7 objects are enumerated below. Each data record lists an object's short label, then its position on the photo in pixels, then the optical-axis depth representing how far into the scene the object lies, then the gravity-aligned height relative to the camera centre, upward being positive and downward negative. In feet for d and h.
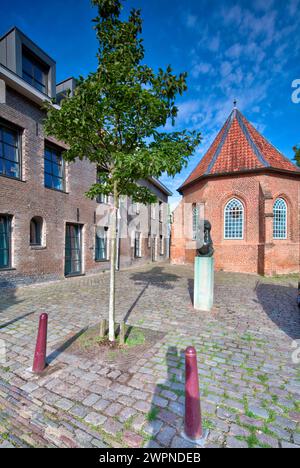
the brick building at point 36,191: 27.14 +6.34
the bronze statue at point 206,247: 20.90 -1.16
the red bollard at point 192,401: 6.79 -5.17
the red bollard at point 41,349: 10.44 -5.45
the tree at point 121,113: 10.89 +6.56
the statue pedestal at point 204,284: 20.39 -4.58
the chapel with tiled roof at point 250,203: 45.16 +6.96
